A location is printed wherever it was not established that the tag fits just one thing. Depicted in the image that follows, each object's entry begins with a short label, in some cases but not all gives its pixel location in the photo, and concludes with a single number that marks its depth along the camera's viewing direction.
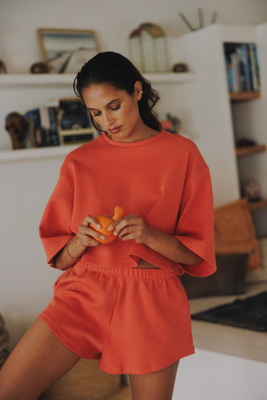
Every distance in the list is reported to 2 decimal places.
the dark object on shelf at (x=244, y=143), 4.09
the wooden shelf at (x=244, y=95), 3.80
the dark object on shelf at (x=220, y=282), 3.27
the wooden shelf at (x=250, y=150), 3.92
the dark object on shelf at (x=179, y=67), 3.69
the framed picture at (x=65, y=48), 3.17
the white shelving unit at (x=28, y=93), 2.90
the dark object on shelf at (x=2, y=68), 2.93
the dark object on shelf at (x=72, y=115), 3.06
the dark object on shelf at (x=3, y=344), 2.68
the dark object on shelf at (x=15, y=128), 2.97
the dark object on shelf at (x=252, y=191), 4.12
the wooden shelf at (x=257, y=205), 3.96
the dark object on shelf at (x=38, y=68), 3.02
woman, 1.30
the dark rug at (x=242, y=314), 2.70
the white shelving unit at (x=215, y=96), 3.64
